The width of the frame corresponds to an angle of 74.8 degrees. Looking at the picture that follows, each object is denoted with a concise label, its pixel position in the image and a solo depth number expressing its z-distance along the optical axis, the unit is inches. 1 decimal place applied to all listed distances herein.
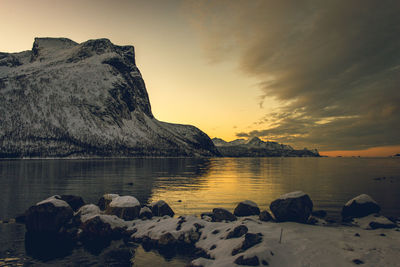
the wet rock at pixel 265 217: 709.6
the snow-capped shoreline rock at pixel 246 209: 849.5
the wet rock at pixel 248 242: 494.3
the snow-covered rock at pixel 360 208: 749.3
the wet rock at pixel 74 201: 936.9
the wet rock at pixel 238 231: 562.6
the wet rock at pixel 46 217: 706.8
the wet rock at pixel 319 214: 854.5
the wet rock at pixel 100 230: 653.9
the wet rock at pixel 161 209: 865.5
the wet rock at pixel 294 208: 685.9
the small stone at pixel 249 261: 437.7
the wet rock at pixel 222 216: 764.6
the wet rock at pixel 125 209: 794.2
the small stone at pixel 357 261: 435.1
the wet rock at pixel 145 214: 806.5
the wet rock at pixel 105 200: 946.4
